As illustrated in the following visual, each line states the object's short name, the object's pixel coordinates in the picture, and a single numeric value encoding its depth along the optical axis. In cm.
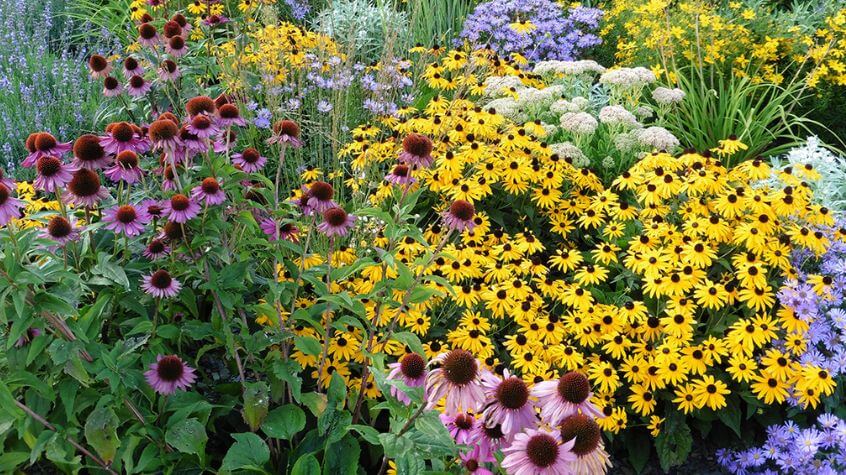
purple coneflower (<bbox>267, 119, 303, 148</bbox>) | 218
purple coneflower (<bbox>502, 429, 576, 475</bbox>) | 122
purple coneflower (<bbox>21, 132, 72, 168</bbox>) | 189
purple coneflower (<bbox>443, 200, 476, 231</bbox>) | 194
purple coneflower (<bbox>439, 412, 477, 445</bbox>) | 156
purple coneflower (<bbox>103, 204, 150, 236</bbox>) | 186
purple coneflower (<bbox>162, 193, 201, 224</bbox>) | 185
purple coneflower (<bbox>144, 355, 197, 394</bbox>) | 183
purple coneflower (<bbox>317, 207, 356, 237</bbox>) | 199
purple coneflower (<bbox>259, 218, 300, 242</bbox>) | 212
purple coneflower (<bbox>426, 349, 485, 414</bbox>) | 131
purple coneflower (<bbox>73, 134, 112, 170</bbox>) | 188
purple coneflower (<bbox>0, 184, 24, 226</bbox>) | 168
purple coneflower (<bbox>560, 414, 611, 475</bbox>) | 126
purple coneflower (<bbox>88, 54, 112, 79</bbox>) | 260
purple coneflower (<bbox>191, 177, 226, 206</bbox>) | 188
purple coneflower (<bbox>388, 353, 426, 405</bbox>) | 156
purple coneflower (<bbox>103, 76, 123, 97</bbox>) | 244
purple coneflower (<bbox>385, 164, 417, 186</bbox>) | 232
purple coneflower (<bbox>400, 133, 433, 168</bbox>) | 196
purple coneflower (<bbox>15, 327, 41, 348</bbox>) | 178
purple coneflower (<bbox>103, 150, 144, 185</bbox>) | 194
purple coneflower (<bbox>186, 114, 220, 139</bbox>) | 191
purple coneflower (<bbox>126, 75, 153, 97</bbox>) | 246
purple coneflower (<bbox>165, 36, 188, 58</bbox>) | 282
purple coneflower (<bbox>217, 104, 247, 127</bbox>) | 211
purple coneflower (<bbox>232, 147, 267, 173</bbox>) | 210
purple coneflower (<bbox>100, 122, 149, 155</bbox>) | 199
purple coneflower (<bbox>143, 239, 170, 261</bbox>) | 199
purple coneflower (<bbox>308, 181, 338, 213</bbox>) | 197
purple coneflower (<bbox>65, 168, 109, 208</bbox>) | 183
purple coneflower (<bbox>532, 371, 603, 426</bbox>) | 131
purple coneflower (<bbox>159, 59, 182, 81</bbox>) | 266
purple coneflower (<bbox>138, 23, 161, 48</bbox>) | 262
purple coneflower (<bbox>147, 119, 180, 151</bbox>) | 188
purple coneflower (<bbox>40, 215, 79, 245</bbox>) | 181
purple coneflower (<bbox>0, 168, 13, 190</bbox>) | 181
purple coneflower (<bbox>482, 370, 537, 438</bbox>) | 131
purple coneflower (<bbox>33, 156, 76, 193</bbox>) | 181
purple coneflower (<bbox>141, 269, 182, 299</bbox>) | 188
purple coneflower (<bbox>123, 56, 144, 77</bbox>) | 255
